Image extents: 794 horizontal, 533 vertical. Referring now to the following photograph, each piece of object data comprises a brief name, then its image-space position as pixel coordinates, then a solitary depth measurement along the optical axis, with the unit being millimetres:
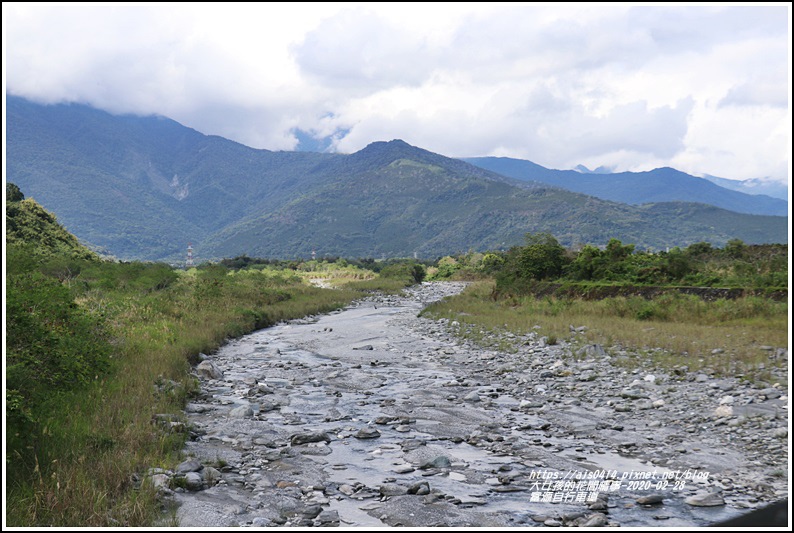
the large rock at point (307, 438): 9905
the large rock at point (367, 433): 10305
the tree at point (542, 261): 34688
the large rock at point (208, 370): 16297
